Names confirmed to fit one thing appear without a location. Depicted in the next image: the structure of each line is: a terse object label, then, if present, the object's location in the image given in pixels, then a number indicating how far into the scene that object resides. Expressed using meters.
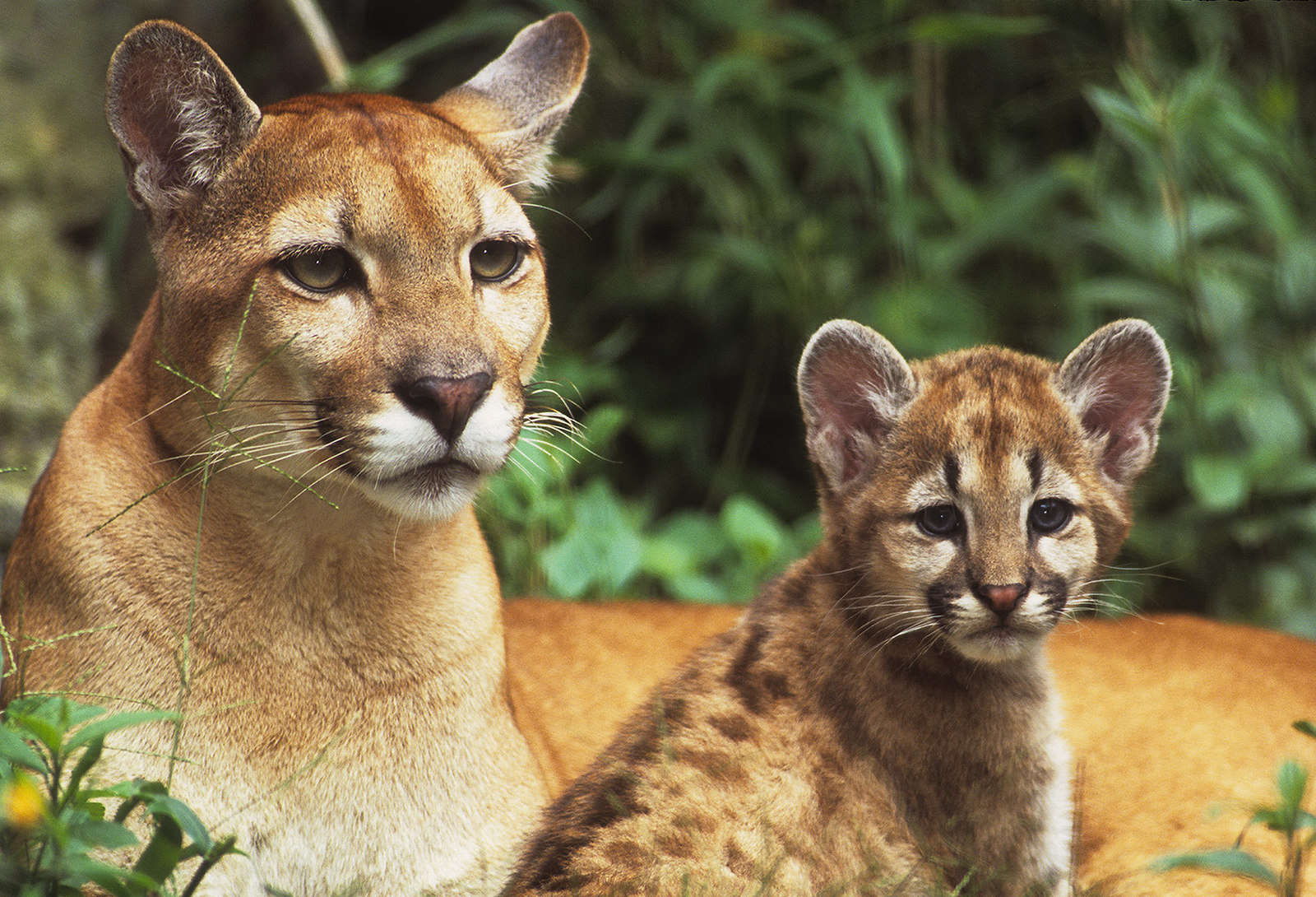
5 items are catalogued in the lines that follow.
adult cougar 6.38
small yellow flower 4.94
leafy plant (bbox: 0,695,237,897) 5.15
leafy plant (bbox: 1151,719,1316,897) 5.55
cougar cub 6.49
